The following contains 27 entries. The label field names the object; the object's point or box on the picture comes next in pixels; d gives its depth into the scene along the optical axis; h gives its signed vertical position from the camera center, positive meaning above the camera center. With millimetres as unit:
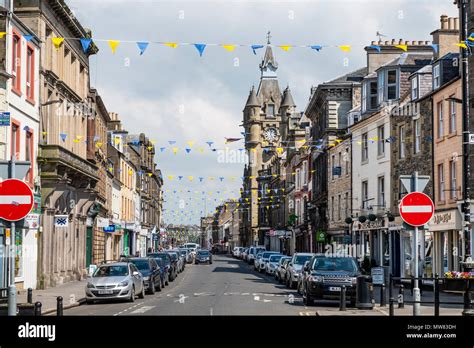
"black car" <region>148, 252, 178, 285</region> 41812 -2533
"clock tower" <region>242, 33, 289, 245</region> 143500 +17272
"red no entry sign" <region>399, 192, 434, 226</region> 15648 +183
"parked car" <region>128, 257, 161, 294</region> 31375 -2229
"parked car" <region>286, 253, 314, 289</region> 35497 -2292
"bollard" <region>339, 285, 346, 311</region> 22094 -2323
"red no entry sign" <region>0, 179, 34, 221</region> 14023 +303
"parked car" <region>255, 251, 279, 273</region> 53519 -3015
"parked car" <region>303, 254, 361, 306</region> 25000 -2030
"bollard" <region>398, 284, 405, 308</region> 21373 -2219
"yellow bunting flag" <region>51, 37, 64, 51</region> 20302 +4585
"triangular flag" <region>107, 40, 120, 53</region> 17891 +3914
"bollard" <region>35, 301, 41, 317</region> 15197 -1768
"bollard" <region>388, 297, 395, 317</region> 17402 -1933
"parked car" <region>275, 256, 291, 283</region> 39719 -2709
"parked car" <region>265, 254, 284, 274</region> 48916 -2871
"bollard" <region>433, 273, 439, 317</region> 17078 -1793
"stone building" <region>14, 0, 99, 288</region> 34125 +3719
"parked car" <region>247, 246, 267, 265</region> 70538 -3300
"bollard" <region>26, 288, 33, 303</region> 20266 -1992
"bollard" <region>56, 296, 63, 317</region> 17283 -1906
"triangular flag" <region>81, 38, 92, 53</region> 19995 +4476
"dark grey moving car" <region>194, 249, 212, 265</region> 74625 -3745
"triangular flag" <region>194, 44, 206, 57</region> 17619 +3783
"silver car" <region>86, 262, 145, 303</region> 26422 -2225
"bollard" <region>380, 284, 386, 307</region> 23206 -2441
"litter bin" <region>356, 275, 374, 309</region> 23002 -2257
